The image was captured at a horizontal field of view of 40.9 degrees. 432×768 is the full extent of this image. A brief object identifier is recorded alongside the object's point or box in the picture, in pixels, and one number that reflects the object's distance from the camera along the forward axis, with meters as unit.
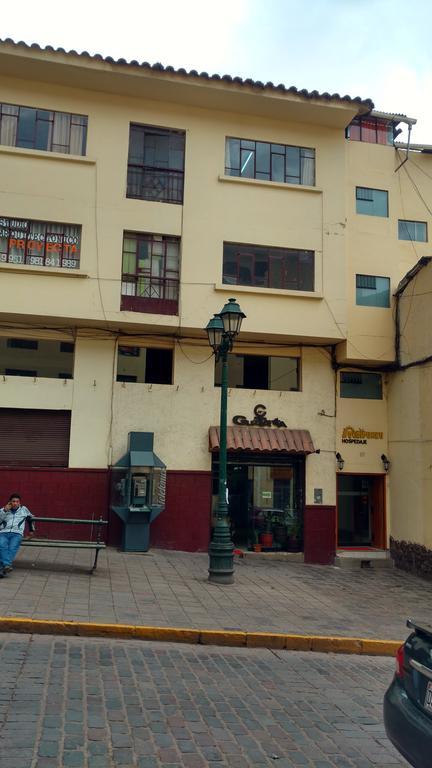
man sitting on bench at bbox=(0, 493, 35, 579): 9.42
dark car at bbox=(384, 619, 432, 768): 3.66
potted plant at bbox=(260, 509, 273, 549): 14.87
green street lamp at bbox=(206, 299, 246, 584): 10.70
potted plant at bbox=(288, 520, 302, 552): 15.00
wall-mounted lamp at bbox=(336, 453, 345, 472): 15.48
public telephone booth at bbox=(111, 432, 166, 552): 13.10
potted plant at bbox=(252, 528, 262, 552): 14.78
